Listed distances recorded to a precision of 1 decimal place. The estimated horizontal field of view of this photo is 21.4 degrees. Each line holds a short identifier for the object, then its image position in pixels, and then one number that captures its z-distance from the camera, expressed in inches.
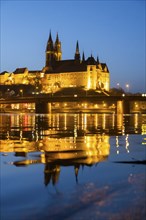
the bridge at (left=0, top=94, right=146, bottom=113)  3804.1
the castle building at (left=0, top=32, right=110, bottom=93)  7751.0
